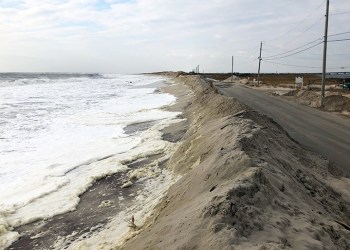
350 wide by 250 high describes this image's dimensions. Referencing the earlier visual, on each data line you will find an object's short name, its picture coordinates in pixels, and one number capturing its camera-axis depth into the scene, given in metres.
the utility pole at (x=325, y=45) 28.75
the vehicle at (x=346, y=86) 44.94
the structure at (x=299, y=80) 45.83
